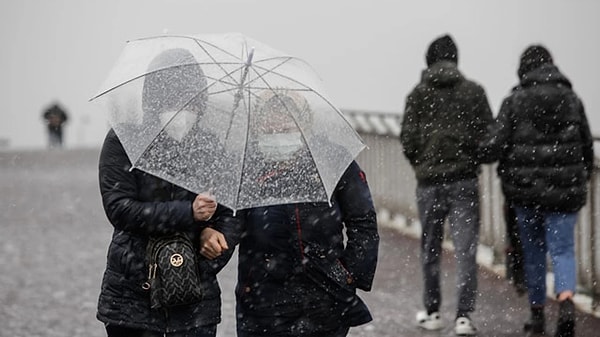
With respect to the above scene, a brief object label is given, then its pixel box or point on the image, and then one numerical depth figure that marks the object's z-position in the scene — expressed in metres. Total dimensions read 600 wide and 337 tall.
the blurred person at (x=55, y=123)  54.18
